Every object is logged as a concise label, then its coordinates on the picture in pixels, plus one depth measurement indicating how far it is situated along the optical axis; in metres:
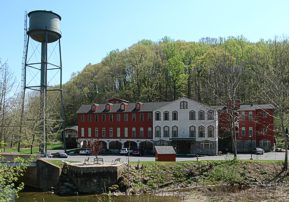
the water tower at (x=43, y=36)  49.50
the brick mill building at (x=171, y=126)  62.38
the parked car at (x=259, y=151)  58.43
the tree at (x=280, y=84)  39.28
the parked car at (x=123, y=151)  59.38
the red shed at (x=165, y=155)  43.44
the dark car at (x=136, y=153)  59.27
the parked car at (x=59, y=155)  52.95
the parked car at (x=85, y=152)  61.22
